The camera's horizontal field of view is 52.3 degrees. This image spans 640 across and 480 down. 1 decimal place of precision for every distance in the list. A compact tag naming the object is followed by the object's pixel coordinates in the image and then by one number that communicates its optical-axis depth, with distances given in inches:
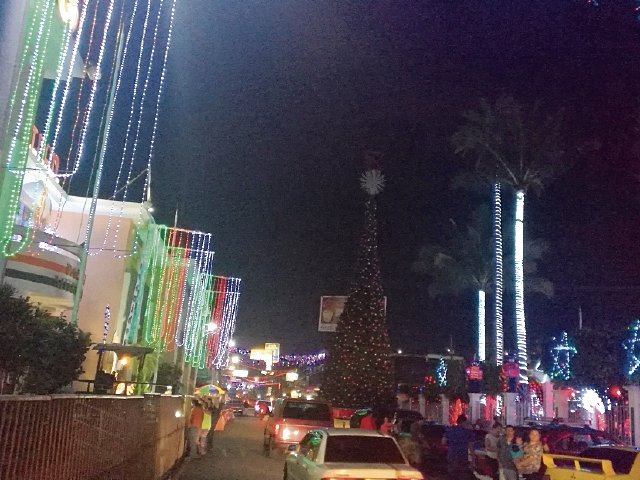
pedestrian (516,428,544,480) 419.2
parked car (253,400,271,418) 1780.6
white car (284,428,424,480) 342.3
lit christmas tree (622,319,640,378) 977.5
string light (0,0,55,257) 658.8
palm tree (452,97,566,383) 1214.9
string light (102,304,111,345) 1205.6
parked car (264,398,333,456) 725.9
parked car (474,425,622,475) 585.9
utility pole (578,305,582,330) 1628.9
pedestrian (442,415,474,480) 677.9
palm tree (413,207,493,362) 1722.4
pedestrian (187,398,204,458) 735.1
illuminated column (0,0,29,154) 641.0
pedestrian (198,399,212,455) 759.1
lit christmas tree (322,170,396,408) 1513.3
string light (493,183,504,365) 1362.0
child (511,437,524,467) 432.3
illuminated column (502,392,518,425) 1121.4
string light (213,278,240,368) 2302.3
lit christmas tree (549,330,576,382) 1189.7
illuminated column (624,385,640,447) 732.0
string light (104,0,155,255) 1240.5
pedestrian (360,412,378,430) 672.4
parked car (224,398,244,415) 2128.3
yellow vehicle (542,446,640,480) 359.3
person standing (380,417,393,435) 672.7
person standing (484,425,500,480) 521.7
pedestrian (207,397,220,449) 854.4
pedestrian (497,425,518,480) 421.7
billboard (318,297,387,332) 2066.9
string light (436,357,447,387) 1927.5
